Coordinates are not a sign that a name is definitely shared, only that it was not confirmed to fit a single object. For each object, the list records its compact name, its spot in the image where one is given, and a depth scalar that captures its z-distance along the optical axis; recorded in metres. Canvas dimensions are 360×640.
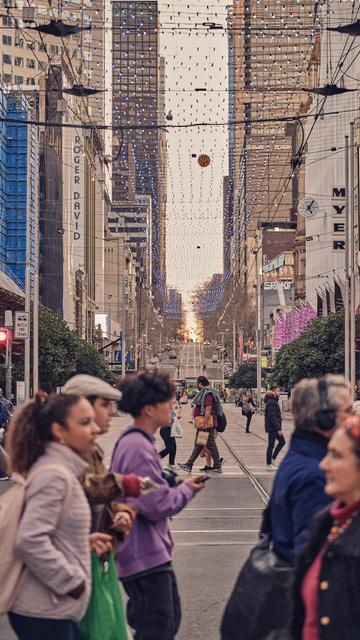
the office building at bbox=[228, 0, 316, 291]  148.50
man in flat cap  5.52
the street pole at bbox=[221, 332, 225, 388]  171.70
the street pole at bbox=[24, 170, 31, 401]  39.47
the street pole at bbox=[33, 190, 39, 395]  41.75
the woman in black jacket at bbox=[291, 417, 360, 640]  4.10
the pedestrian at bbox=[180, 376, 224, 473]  21.36
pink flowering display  72.38
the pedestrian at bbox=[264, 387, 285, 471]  23.67
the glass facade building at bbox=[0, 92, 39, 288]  86.62
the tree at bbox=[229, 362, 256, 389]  106.60
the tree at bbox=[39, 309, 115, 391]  55.59
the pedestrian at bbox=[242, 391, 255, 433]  44.74
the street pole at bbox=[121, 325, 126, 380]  82.03
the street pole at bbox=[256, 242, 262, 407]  83.62
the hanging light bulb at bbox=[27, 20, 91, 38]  20.86
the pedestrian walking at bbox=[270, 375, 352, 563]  5.04
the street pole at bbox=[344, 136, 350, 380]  39.81
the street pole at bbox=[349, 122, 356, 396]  38.62
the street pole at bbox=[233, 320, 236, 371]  135.11
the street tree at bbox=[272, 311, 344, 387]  56.38
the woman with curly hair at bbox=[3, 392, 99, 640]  4.94
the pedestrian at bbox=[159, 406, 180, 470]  22.91
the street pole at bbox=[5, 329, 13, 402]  27.09
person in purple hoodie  6.00
